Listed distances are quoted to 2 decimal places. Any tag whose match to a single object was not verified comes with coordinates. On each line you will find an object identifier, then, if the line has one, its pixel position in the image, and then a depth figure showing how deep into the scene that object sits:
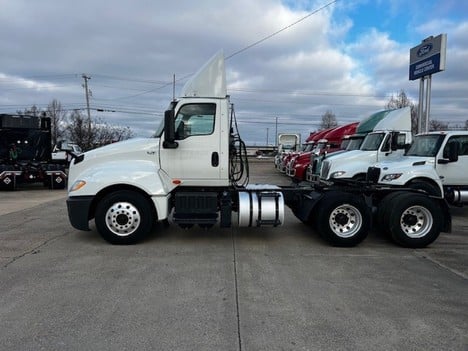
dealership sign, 18.89
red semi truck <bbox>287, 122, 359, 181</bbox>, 20.91
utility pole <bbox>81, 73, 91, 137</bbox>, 57.99
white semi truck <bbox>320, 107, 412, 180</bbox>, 13.48
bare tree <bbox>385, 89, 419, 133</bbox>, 48.14
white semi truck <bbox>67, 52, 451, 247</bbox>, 7.54
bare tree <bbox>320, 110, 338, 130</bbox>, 84.94
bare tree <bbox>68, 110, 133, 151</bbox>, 53.66
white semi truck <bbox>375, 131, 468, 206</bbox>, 10.49
